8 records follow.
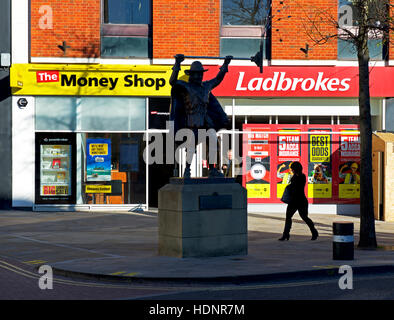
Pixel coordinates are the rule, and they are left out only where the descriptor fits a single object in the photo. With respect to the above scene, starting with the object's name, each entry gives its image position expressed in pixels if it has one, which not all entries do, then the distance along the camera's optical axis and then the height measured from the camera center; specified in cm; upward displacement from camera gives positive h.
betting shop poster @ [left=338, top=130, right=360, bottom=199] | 2194 +11
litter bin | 1140 -121
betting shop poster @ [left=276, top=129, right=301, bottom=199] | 2191 +53
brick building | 2162 +234
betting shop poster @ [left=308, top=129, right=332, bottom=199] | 2194 +14
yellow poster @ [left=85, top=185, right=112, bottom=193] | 2188 -63
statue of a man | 1213 +123
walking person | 1476 -67
